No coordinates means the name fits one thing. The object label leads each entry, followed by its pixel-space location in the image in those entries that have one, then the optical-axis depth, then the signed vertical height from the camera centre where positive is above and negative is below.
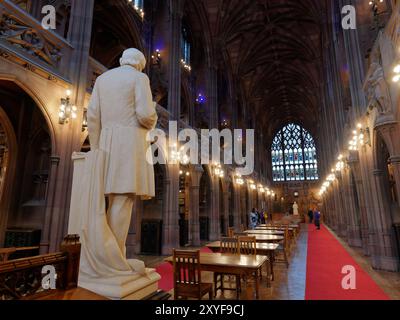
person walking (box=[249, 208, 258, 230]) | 18.19 -0.43
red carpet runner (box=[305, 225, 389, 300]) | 4.90 -1.55
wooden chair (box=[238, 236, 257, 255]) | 5.68 -0.76
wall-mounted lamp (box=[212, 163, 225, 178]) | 15.97 +2.69
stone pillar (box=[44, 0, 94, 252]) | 5.58 +2.10
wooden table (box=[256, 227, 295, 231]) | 11.61 -0.70
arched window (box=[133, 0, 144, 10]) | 11.88 +9.70
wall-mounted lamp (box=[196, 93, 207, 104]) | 17.53 +7.77
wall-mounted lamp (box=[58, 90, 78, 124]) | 5.84 +2.34
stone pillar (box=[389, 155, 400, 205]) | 5.98 +1.08
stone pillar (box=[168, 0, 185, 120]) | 11.94 +7.44
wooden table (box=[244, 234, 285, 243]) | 7.91 -0.79
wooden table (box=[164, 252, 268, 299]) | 4.06 -0.82
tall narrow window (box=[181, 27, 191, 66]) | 16.27 +10.71
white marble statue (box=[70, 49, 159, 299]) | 2.23 +0.32
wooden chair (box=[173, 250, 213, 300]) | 3.91 -1.07
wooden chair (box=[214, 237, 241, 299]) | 5.94 -0.81
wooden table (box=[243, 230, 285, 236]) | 9.75 -0.74
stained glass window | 44.44 +10.06
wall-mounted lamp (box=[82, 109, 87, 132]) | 6.34 +2.19
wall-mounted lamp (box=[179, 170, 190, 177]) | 14.46 +2.27
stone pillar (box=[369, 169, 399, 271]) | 7.19 -0.65
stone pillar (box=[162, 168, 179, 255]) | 10.36 -0.08
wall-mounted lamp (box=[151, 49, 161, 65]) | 12.41 +7.46
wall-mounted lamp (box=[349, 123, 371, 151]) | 8.04 +2.54
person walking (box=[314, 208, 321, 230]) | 21.81 -0.59
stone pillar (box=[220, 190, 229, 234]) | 17.89 +0.56
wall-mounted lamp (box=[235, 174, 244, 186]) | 21.50 +2.76
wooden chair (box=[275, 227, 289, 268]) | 7.70 -1.09
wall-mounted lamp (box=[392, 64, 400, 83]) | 4.27 +2.35
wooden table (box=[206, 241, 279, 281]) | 6.05 -0.85
